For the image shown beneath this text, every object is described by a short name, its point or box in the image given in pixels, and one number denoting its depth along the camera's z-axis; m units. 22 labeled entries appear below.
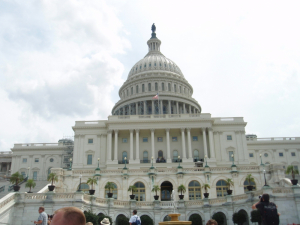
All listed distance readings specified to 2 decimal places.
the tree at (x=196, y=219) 42.03
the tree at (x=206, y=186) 48.44
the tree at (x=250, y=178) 49.91
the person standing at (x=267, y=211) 11.52
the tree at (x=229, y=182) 49.45
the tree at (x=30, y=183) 50.73
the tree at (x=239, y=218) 39.55
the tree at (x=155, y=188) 48.52
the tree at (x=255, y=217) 36.17
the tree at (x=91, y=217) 35.22
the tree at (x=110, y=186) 47.06
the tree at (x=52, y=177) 47.19
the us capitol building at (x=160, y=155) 42.84
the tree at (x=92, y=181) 48.56
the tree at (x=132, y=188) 47.93
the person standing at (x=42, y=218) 17.69
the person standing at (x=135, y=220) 18.92
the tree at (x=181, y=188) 47.38
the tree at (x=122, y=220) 40.81
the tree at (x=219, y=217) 41.12
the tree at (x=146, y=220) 41.72
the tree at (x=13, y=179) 55.81
